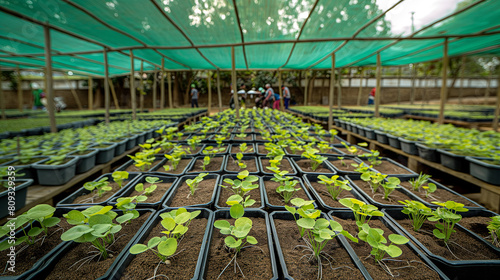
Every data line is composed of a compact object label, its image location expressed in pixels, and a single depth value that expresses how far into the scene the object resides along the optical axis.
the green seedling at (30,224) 0.82
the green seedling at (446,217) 0.98
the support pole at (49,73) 3.21
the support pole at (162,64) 6.03
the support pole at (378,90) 5.45
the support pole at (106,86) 4.43
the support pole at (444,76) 4.31
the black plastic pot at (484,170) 1.70
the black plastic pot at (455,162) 2.05
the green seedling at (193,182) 1.40
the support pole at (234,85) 5.01
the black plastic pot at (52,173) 1.75
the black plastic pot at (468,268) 0.84
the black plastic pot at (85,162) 2.06
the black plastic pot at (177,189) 1.32
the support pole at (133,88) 4.93
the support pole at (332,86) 4.76
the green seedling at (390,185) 1.40
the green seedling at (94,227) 0.80
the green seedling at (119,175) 1.49
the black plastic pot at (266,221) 0.84
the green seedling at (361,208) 0.98
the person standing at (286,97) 9.90
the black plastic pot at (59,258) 0.77
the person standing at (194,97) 11.10
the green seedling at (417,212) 1.05
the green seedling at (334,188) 1.37
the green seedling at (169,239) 0.79
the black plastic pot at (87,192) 1.29
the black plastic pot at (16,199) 1.25
